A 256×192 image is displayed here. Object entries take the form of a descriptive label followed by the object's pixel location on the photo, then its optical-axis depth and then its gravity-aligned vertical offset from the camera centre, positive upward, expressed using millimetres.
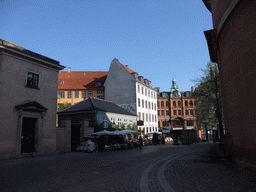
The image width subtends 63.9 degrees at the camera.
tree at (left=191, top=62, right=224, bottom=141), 31014 +4749
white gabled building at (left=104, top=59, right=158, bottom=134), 46222 +8274
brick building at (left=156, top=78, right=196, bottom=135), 63812 +5867
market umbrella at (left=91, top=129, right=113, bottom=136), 23109 -600
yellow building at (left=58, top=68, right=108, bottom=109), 53375 +10346
